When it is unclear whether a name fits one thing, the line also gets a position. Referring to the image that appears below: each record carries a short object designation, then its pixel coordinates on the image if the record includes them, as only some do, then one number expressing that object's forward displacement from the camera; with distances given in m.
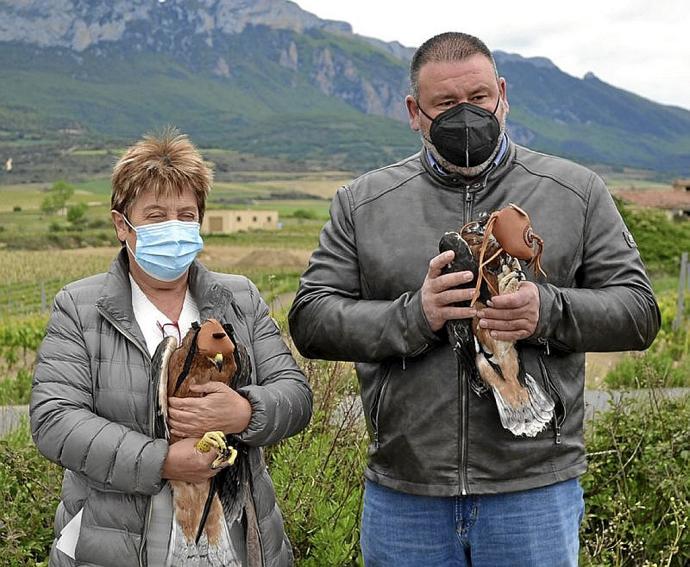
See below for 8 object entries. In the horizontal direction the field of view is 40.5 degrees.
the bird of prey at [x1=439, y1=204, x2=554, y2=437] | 2.60
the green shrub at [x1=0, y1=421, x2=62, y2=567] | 4.38
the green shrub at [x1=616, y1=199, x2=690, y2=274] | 38.31
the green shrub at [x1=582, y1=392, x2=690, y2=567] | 4.66
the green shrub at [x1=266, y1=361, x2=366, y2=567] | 4.28
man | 2.82
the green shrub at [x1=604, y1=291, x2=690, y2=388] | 6.32
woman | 2.80
